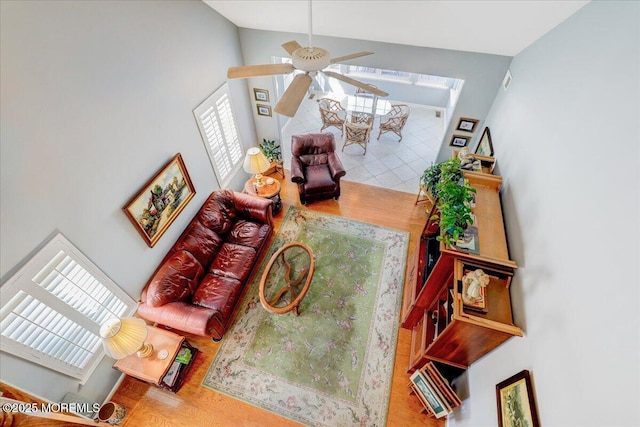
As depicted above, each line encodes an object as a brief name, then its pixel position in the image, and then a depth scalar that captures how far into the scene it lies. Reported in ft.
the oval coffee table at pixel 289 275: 11.76
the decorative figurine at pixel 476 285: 7.38
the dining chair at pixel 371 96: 22.58
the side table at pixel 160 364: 10.00
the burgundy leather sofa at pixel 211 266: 10.71
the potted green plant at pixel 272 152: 18.60
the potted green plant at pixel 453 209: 8.15
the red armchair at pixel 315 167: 16.75
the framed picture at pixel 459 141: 16.59
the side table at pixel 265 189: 15.78
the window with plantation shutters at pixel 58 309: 7.12
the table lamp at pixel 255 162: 14.19
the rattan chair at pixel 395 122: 21.36
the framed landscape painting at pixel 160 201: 10.24
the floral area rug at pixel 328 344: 10.62
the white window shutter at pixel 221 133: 13.58
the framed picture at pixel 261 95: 17.23
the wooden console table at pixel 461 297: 7.53
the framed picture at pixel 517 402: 5.80
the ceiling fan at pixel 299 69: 6.40
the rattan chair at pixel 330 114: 21.90
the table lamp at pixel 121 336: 8.43
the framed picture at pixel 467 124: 15.69
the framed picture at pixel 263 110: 18.02
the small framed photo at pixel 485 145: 13.26
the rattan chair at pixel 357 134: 19.84
